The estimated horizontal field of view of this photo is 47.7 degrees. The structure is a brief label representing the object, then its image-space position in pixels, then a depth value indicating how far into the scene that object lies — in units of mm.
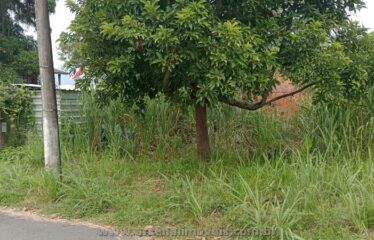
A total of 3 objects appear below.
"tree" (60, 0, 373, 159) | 3795
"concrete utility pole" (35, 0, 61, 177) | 5086
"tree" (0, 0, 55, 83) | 17734
